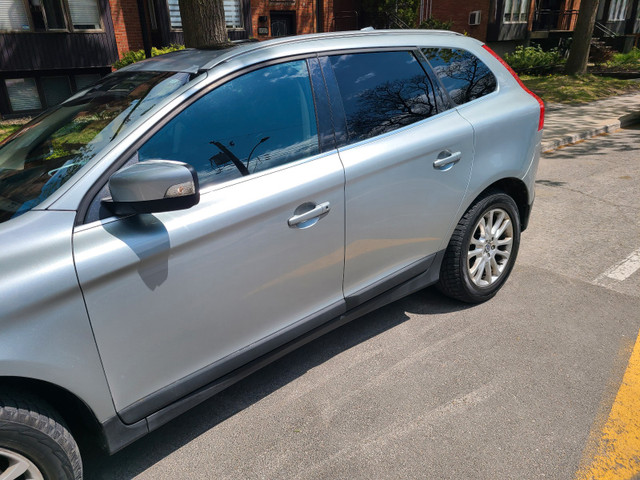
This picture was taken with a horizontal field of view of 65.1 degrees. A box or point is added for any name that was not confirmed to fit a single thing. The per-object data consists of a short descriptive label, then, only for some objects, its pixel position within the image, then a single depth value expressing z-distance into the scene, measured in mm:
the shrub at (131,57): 12914
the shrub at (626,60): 20566
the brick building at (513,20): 21797
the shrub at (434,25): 19562
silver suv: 1843
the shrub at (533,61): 18281
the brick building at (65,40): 12438
